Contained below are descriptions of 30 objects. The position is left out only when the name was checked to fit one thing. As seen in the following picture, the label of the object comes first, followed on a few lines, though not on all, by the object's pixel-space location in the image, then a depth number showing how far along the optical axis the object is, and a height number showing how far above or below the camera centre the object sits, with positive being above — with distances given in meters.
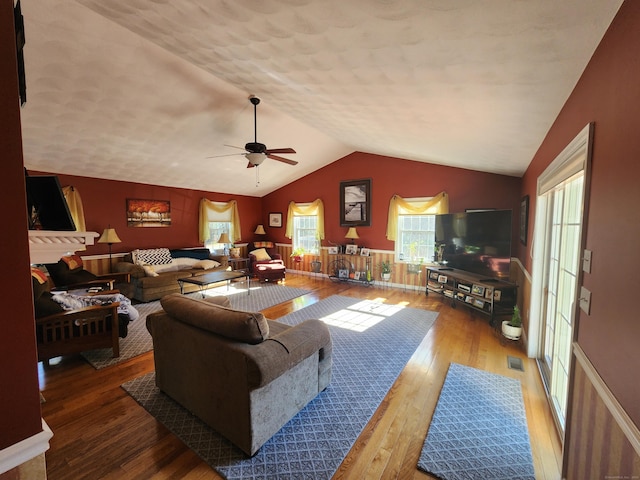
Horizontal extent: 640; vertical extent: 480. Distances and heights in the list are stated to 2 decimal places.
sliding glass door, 1.68 -0.30
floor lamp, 4.92 -0.28
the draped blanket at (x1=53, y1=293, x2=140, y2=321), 2.91 -0.93
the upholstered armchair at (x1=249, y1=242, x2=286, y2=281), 6.47 -1.02
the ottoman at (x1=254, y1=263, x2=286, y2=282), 6.46 -1.16
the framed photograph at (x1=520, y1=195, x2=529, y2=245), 3.50 +0.10
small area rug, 1.63 -1.45
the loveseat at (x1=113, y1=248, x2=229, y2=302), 4.88 -0.92
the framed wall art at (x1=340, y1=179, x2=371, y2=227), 6.29 +0.50
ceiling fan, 3.53 +0.95
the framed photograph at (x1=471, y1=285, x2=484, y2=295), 3.98 -0.96
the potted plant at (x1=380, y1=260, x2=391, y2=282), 6.00 -1.01
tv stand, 3.76 -1.00
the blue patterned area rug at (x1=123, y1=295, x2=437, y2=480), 1.66 -1.45
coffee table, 4.64 -0.99
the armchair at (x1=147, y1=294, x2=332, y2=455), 1.68 -0.98
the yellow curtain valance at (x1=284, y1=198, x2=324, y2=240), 6.95 +0.31
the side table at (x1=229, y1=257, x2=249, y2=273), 6.93 -1.11
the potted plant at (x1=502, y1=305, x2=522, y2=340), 3.28 -1.23
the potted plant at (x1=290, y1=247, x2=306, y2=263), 7.32 -0.82
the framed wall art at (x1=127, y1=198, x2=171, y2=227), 5.55 +0.20
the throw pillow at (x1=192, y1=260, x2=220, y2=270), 5.91 -0.92
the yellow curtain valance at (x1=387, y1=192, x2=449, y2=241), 5.26 +0.35
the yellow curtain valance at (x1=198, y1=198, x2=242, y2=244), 6.70 +0.21
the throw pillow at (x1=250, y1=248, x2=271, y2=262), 7.08 -0.82
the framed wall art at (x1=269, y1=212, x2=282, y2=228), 7.92 +0.12
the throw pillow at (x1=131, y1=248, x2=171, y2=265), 5.35 -0.69
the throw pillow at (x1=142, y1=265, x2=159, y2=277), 4.96 -0.91
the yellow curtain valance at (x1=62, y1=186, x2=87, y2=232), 4.63 +0.29
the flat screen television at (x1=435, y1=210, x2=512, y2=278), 3.83 -0.24
